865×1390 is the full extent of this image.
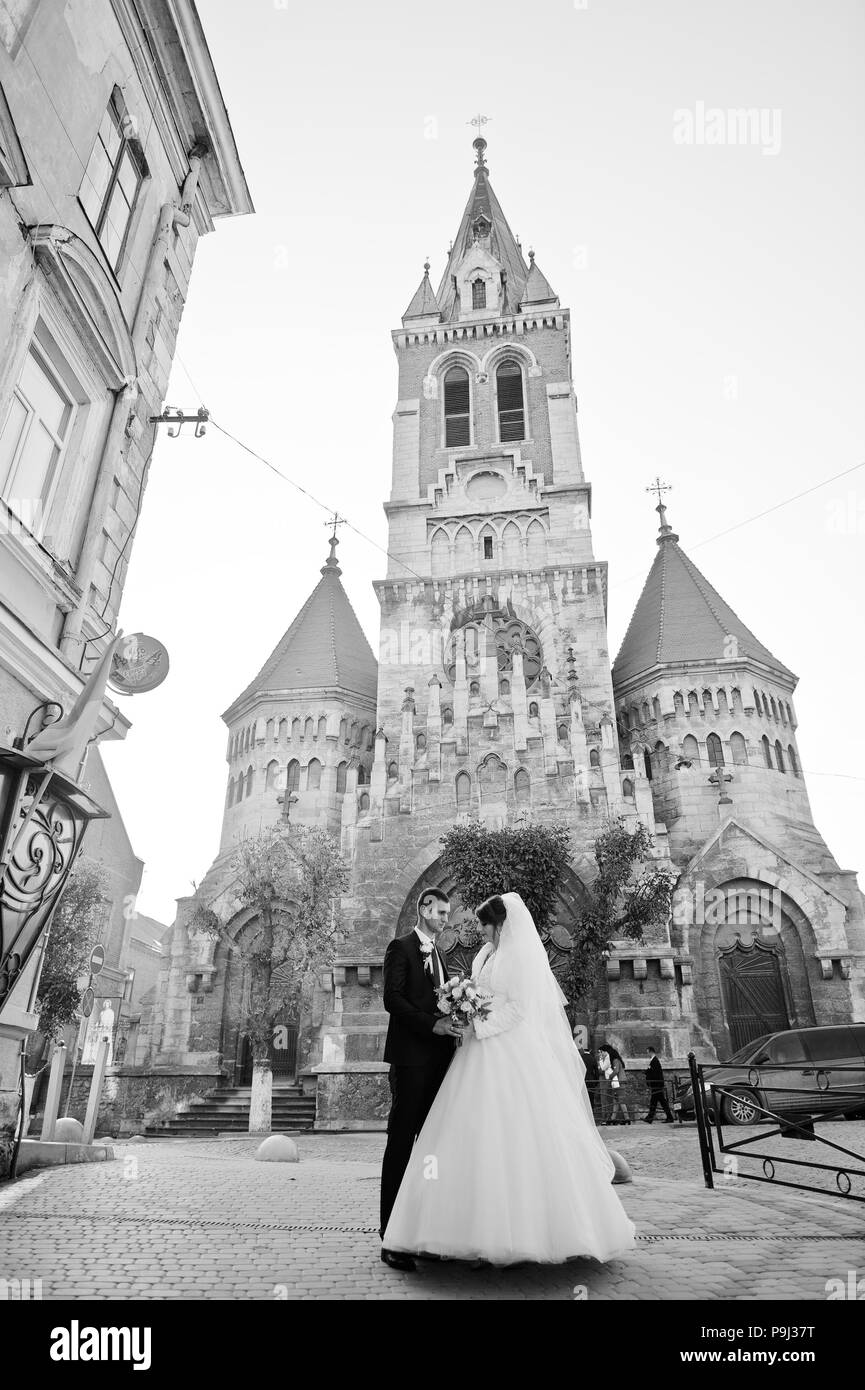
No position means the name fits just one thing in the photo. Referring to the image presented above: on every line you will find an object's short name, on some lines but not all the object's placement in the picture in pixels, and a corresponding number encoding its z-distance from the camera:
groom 4.79
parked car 15.89
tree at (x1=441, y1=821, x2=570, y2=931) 21.17
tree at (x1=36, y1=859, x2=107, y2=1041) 23.28
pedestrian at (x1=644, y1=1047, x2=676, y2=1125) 18.72
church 23.73
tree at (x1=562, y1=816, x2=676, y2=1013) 21.08
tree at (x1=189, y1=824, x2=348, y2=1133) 21.02
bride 4.02
